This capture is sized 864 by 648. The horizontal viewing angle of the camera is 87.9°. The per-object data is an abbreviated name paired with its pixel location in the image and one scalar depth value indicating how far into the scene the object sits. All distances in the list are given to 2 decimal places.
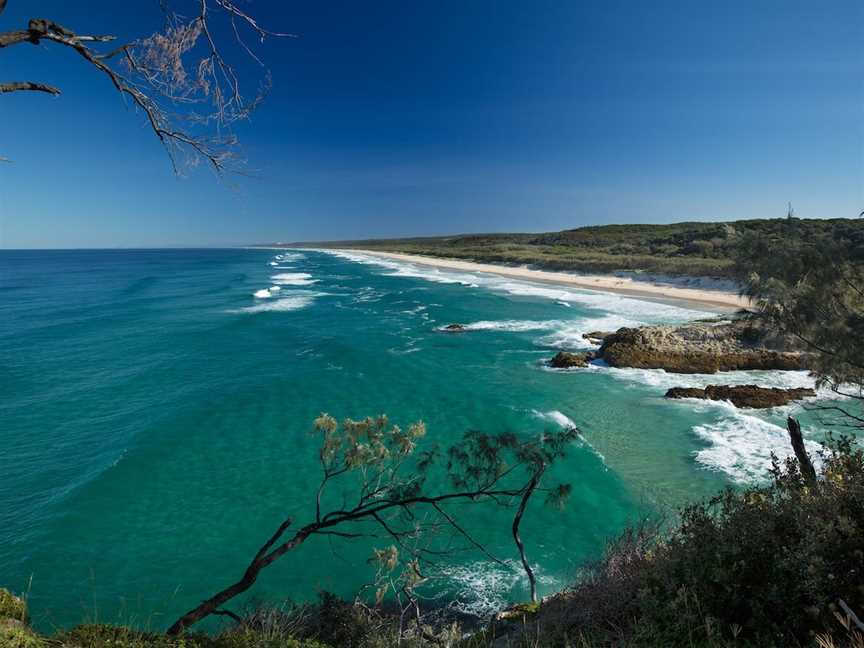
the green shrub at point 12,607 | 4.65
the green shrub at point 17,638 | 3.61
